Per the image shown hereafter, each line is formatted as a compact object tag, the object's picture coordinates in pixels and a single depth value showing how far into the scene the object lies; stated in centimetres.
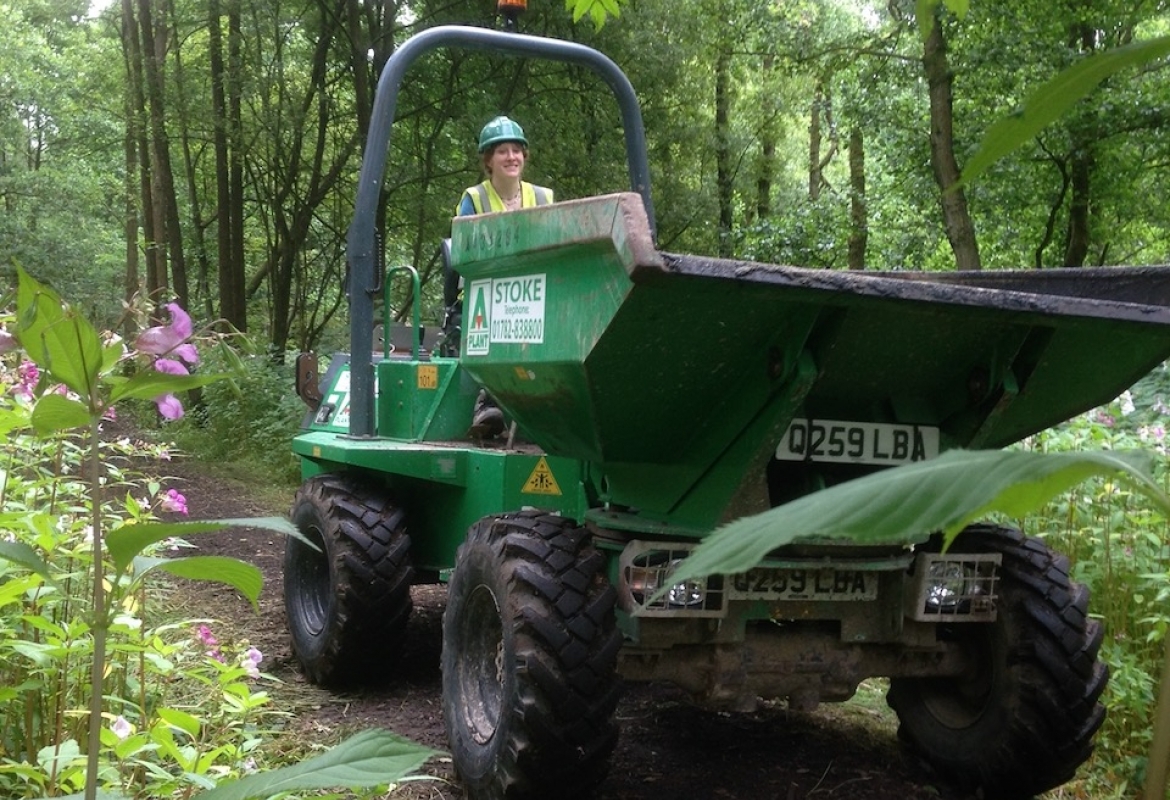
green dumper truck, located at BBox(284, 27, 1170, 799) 303
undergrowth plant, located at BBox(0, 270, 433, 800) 104
